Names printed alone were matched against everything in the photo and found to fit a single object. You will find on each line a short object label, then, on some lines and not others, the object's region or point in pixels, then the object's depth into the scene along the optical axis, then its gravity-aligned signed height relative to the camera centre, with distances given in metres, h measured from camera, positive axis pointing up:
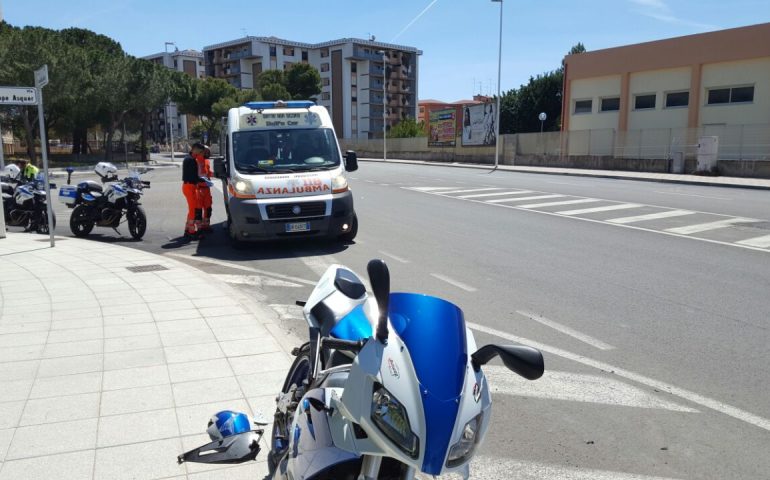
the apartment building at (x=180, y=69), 117.69 +16.58
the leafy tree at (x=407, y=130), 70.69 +2.31
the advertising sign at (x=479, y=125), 48.66 +2.08
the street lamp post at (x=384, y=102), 104.36 +8.20
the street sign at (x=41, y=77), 10.14 +1.19
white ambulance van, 10.16 -0.41
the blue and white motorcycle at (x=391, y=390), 1.80 -0.74
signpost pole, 9.93 +0.35
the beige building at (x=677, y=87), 33.91 +3.97
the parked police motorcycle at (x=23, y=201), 13.27 -1.11
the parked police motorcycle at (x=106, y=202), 12.20 -1.05
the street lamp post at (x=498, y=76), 41.83 +5.10
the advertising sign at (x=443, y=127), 54.78 +2.09
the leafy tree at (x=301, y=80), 85.19 +9.62
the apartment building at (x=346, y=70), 104.00 +13.74
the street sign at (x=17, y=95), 10.16 +0.89
